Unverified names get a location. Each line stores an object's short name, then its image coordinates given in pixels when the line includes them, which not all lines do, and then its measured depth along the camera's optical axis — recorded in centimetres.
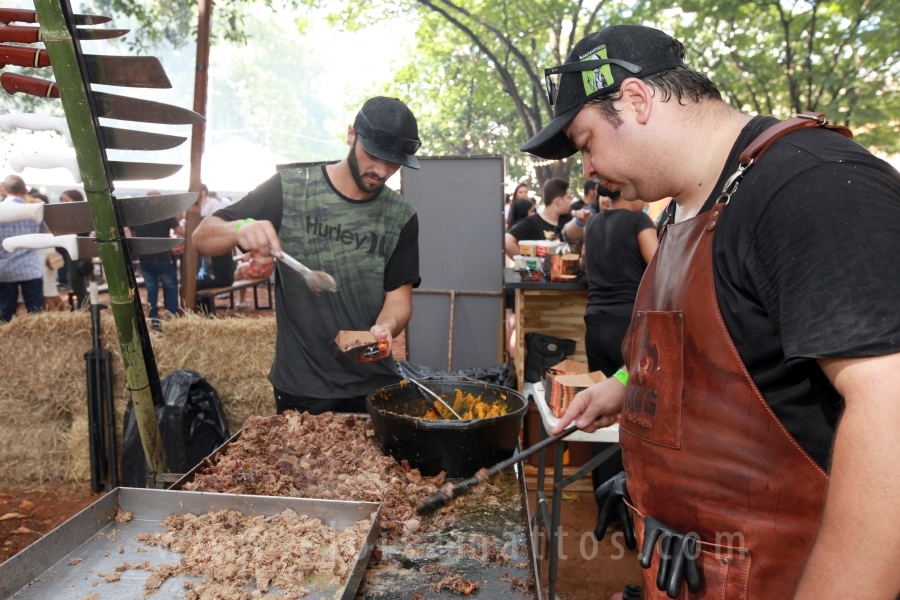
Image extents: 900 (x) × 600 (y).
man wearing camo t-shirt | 272
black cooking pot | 189
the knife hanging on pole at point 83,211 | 174
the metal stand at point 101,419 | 428
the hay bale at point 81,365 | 450
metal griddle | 143
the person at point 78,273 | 835
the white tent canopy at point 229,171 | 1520
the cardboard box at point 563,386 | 302
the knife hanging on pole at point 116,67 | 184
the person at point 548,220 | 678
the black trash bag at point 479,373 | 486
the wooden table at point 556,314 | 552
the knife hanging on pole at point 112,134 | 182
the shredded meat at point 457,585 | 141
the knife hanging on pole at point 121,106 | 191
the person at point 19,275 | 709
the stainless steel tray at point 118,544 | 137
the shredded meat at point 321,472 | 178
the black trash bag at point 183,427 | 376
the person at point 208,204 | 1094
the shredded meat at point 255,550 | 140
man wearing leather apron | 87
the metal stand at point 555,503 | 291
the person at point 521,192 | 954
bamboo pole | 178
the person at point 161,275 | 884
